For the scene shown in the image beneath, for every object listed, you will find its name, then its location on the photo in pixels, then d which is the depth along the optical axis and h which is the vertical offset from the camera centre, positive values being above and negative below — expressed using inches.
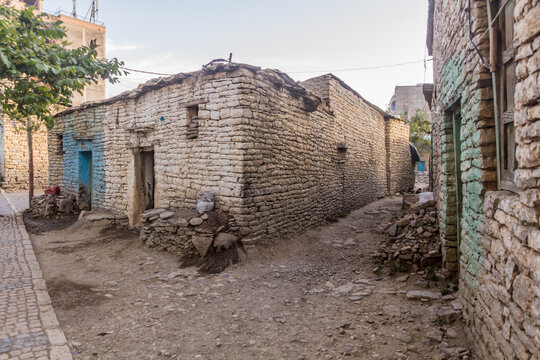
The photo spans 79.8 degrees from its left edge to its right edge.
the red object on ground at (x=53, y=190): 441.7 -8.8
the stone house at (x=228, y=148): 231.3 +31.7
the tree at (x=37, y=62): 199.4 +82.5
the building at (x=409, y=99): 1194.6 +300.5
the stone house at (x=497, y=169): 68.6 +2.8
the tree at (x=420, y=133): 879.1 +127.7
